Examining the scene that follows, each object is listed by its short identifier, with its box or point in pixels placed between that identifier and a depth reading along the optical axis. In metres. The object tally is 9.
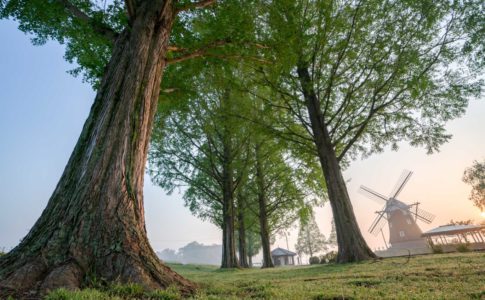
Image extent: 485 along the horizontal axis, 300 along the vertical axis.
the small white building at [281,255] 51.38
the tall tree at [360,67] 9.05
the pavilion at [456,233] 33.62
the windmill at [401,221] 42.94
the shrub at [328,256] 19.09
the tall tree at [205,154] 15.91
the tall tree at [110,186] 2.82
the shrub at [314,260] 23.66
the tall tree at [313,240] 62.25
